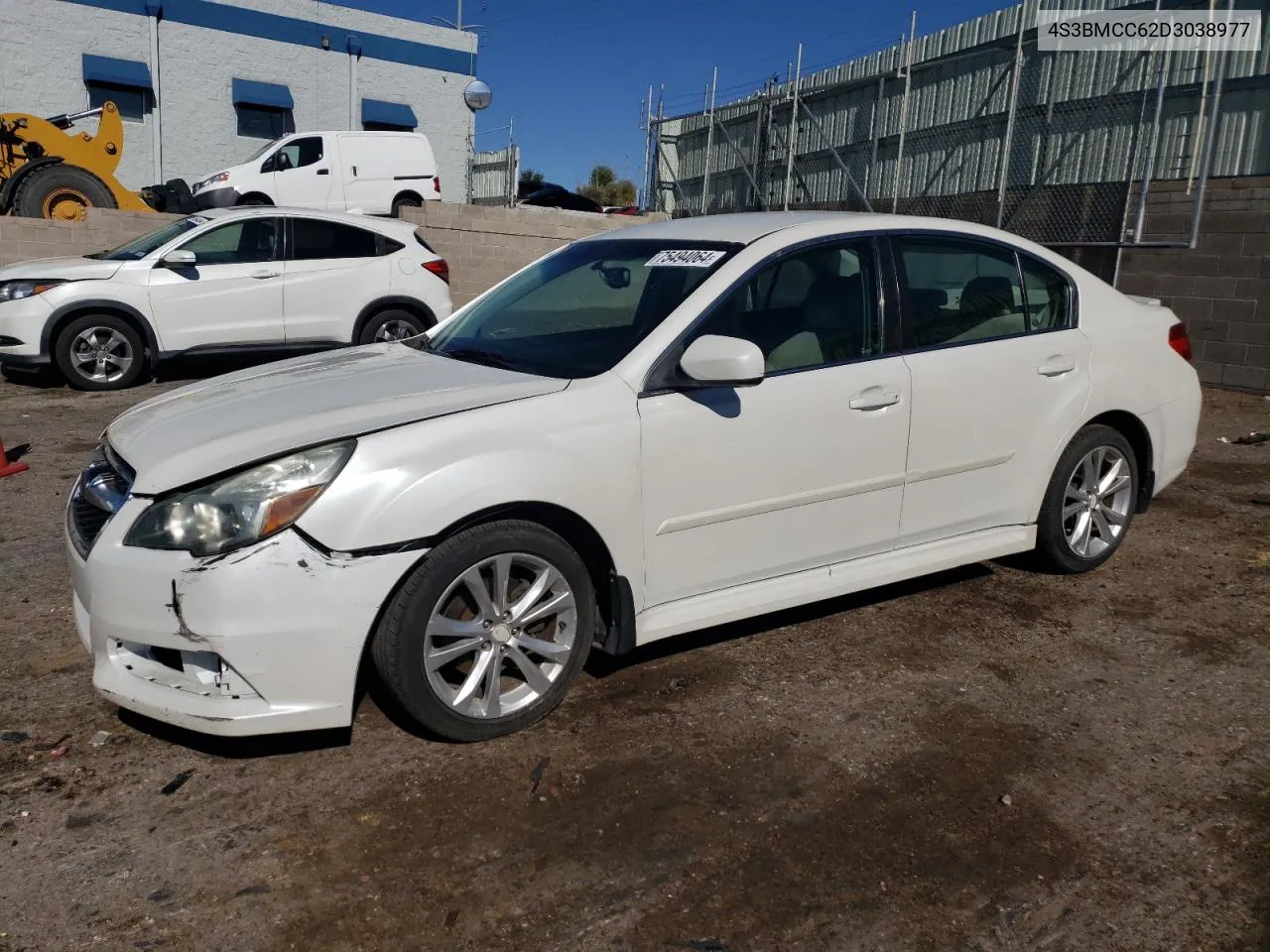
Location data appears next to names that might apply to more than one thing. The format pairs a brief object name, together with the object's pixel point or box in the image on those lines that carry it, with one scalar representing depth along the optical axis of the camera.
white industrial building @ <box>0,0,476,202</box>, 22.34
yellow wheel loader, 13.06
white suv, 9.20
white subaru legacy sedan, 2.93
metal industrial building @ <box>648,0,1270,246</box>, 10.31
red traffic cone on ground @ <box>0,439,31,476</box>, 6.53
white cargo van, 16.33
